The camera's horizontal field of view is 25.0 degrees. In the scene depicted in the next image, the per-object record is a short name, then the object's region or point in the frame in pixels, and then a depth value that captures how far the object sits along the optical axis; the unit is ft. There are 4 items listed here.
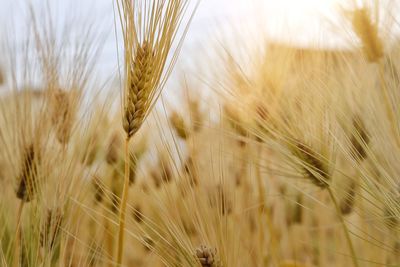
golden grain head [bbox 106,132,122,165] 3.43
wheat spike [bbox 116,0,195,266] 2.49
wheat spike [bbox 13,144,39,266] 2.65
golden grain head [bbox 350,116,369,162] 2.64
